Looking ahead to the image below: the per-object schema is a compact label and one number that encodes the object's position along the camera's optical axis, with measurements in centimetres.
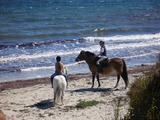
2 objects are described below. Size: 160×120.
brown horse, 1436
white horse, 1194
